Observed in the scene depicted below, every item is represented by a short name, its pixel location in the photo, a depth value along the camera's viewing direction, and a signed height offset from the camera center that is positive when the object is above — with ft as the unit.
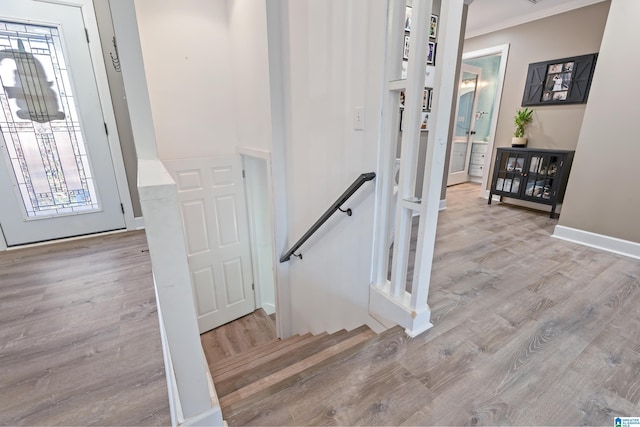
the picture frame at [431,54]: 8.05 +1.98
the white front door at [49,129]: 8.09 -0.10
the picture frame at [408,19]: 7.63 +2.82
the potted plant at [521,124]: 13.00 +0.06
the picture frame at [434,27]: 8.77 +2.94
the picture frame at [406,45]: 7.46 +2.04
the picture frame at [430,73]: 7.76 +1.38
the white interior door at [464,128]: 17.55 -0.17
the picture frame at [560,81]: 11.21 +1.80
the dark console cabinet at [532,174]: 11.46 -2.06
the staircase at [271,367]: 4.23 -4.29
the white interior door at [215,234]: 10.38 -4.12
